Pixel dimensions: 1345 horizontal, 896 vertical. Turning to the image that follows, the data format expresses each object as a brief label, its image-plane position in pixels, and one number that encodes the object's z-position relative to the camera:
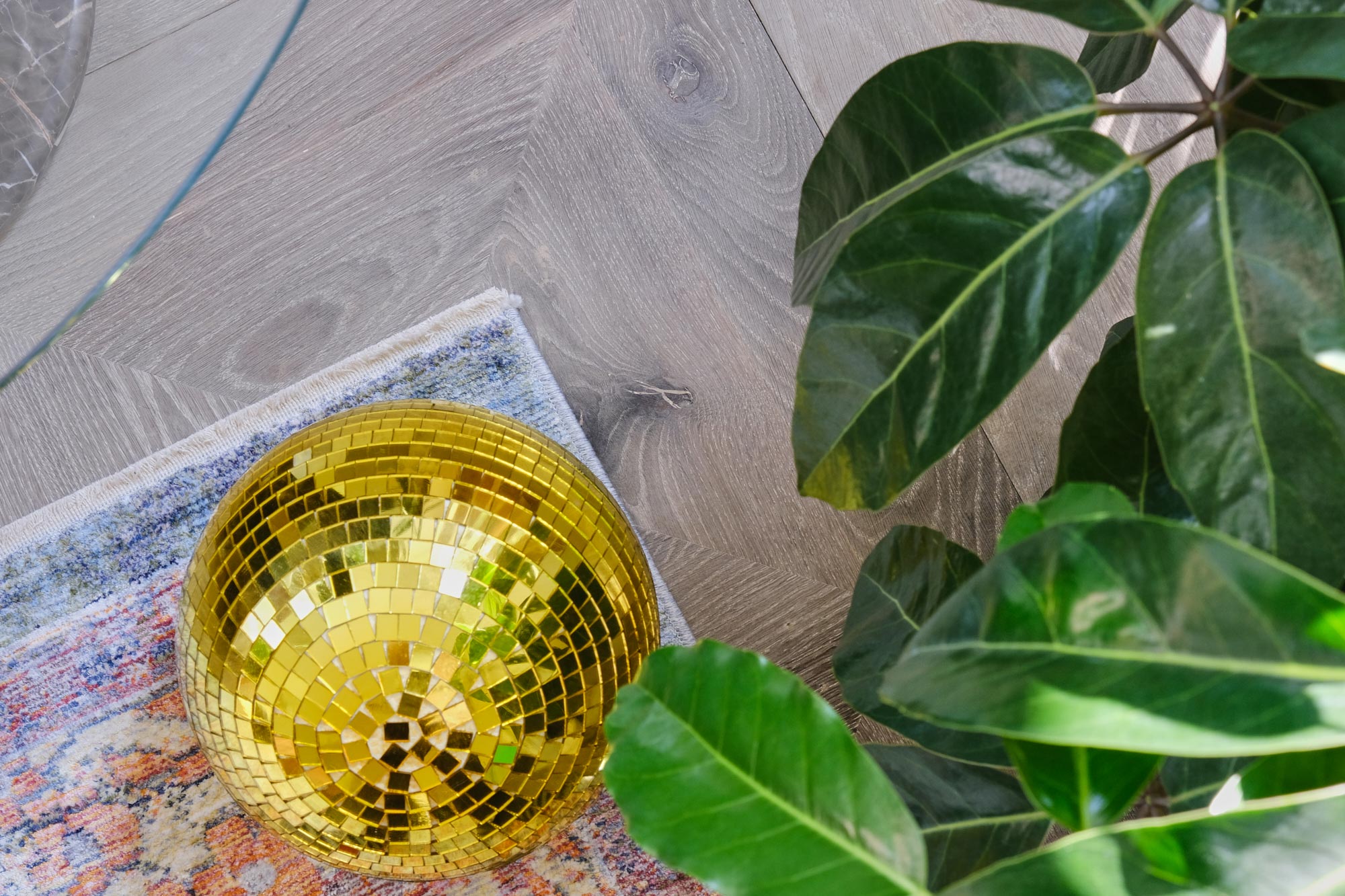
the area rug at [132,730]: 1.01
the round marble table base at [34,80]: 0.62
